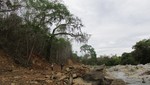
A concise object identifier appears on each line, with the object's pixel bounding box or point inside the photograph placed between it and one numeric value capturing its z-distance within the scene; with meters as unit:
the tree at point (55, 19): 10.85
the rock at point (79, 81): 5.93
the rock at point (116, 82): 6.68
